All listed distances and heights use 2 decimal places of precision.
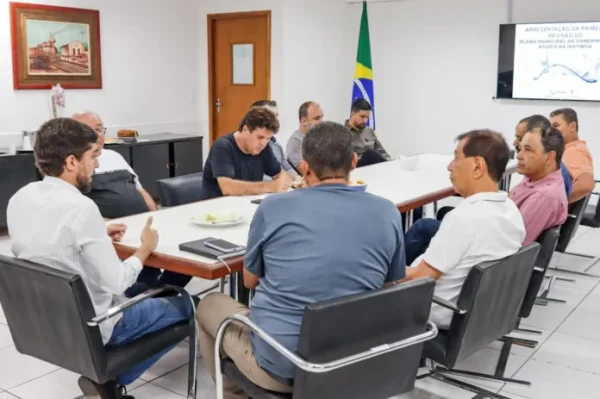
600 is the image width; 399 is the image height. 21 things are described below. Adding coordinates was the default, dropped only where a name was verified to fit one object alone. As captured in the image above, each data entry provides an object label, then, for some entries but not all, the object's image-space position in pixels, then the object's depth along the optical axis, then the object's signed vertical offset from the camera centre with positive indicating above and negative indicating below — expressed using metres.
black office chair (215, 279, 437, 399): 1.75 -0.69
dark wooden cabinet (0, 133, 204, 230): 5.41 -0.59
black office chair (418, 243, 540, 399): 2.23 -0.73
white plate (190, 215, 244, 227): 2.75 -0.51
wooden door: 7.52 +0.42
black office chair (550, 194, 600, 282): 3.93 -0.72
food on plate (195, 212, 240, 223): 2.80 -0.50
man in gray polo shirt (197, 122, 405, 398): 1.87 -0.43
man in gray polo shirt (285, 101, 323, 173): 5.16 -0.20
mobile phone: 2.35 -0.53
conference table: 2.29 -0.53
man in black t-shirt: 3.55 -0.35
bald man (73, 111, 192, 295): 3.18 -0.49
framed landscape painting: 5.93 +0.50
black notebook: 2.30 -0.54
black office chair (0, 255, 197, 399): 1.98 -0.71
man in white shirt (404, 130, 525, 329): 2.32 -0.44
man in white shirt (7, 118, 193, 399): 2.05 -0.43
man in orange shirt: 4.03 -0.35
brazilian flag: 7.85 +0.45
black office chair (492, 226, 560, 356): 2.78 -0.70
